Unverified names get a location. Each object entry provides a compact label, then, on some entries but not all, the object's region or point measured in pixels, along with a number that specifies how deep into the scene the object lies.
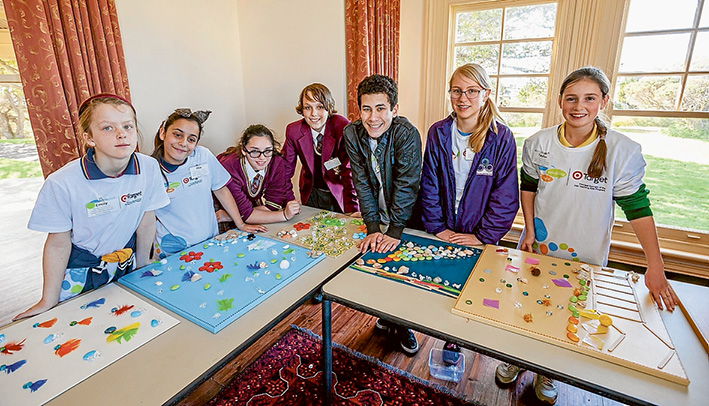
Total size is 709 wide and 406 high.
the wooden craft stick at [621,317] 1.01
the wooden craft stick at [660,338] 0.91
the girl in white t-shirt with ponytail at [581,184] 1.37
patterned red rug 1.68
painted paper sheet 0.82
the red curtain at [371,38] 2.79
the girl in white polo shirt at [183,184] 1.61
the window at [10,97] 2.22
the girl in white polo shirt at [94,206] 1.16
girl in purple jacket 1.56
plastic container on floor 1.81
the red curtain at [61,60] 2.01
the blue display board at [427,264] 1.24
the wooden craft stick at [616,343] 0.90
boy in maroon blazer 2.28
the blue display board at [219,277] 1.10
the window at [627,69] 2.34
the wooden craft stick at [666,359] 0.84
